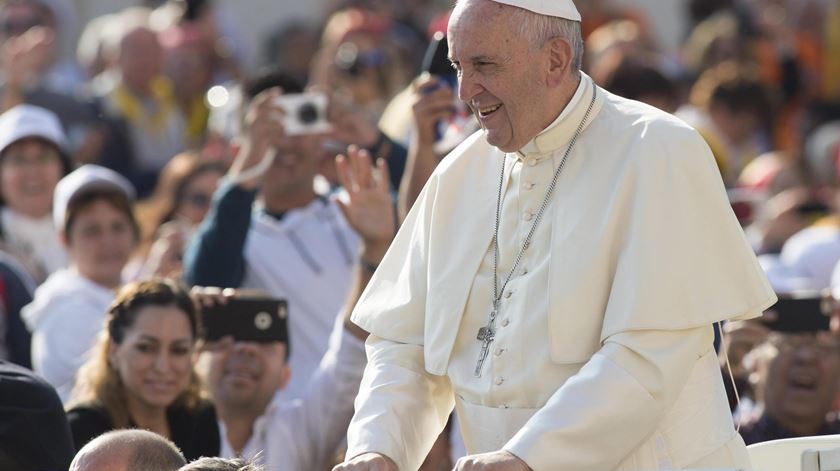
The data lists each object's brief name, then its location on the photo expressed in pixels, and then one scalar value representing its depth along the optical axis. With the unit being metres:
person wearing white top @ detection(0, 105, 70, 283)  16.23
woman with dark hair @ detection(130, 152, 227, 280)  16.50
